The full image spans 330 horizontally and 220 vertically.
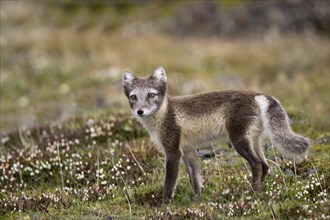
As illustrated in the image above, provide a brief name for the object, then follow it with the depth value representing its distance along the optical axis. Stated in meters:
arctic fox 13.85
